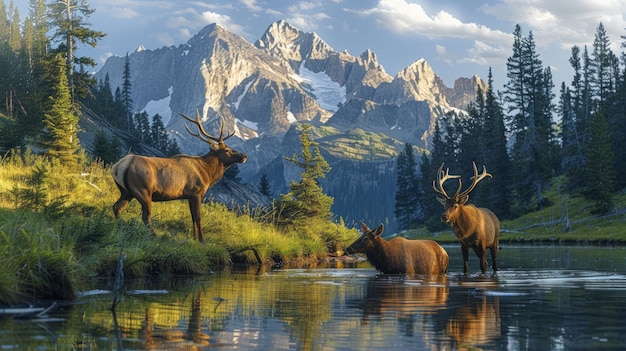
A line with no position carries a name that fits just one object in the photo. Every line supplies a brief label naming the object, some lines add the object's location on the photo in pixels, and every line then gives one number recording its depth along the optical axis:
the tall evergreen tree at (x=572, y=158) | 92.06
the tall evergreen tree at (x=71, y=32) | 60.41
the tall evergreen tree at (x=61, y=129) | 34.06
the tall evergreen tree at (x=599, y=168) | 78.88
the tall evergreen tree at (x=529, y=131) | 99.69
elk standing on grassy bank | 19.00
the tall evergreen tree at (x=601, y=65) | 121.50
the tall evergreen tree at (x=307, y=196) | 32.47
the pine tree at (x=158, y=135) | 137.89
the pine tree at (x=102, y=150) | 39.97
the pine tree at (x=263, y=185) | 95.25
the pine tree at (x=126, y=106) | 148.75
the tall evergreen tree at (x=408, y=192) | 150.62
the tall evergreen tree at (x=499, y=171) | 102.88
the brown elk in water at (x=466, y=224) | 19.88
